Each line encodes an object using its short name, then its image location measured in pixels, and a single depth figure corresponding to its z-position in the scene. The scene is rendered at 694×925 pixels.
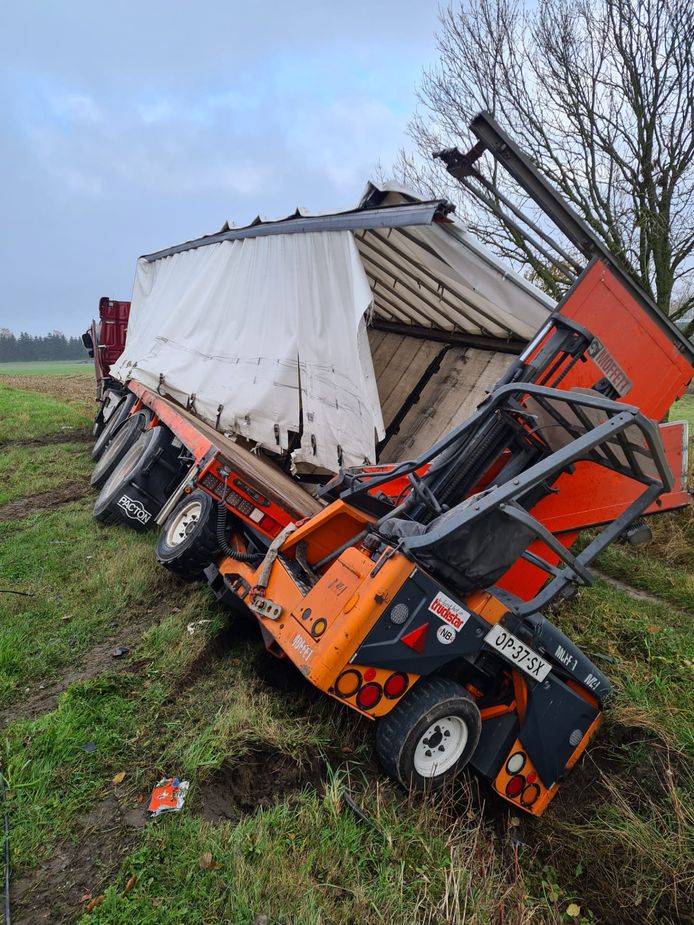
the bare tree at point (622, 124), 8.39
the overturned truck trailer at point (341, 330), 4.16
